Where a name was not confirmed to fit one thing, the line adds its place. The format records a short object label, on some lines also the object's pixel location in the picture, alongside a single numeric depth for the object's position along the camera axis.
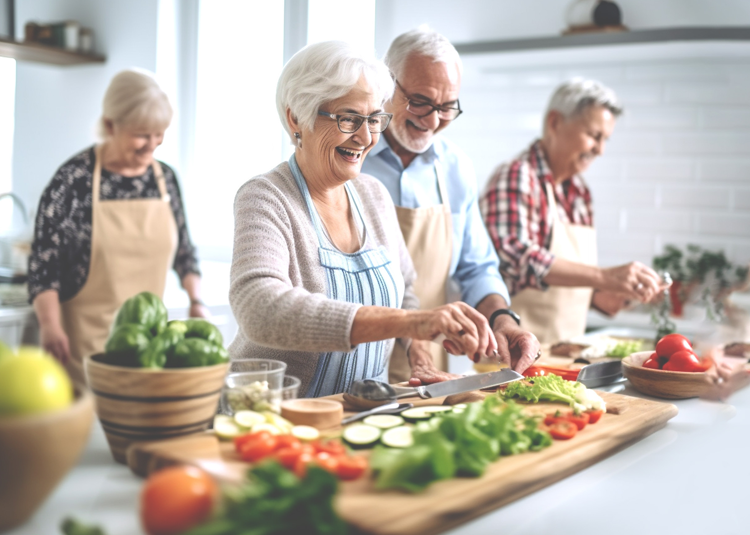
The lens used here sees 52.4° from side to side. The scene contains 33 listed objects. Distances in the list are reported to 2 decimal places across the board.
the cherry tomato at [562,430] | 1.32
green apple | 0.84
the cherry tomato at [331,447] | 1.10
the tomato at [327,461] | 1.03
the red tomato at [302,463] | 1.00
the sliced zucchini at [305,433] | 1.20
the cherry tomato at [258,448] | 1.10
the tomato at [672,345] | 1.91
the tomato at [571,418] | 1.40
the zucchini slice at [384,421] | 1.30
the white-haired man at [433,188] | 2.11
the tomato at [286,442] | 1.09
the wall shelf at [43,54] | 4.23
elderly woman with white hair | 1.44
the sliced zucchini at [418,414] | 1.35
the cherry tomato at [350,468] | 1.05
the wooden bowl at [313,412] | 1.30
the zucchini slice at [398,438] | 1.19
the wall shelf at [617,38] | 2.93
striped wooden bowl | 1.13
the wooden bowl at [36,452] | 0.82
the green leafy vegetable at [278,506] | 0.80
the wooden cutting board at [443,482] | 0.96
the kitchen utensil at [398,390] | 1.47
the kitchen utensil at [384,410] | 1.37
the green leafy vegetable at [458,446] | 1.02
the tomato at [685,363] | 1.86
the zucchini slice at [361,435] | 1.21
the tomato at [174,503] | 0.83
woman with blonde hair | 2.73
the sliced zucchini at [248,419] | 1.20
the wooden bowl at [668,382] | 1.83
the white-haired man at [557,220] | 2.69
